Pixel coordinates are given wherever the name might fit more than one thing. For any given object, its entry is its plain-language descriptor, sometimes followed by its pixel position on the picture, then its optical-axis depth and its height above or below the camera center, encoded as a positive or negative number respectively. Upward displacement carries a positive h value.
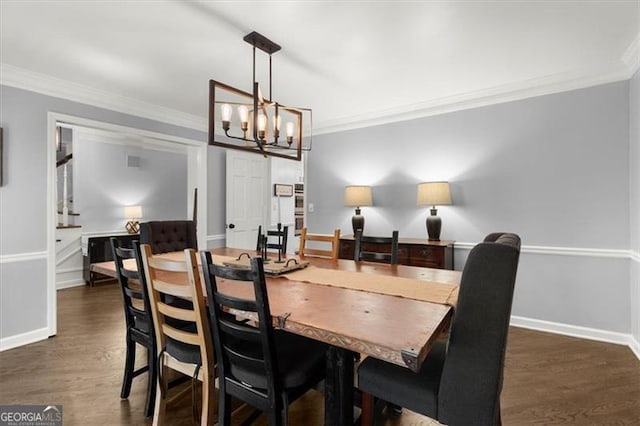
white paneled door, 4.70 +0.27
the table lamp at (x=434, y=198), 3.39 +0.17
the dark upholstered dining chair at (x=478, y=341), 1.08 -0.45
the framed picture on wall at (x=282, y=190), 6.08 +0.48
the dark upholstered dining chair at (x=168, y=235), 2.95 -0.21
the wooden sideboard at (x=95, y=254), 4.70 -0.61
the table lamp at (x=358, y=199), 3.97 +0.19
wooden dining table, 1.03 -0.40
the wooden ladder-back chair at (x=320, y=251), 2.57 -0.27
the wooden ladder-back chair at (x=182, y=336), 1.47 -0.60
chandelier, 2.11 +0.71
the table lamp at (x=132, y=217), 5.31 -0.05
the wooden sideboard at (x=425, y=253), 3.22 -0.41
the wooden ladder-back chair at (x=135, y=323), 1.74 -0.66
